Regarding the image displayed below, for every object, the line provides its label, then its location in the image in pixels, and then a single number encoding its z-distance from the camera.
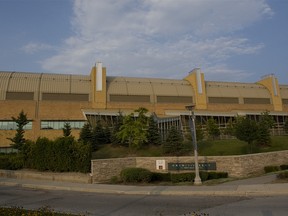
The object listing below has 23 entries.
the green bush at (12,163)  25.64
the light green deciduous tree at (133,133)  27.38
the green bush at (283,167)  23.92
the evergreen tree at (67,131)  32.83
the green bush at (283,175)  18.17
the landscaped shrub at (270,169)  23.47
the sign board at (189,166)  23.16
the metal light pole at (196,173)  18.55
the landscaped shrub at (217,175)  21.36
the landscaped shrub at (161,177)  21.09
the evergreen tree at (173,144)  26.38
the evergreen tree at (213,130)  36.81
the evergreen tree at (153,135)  30.15
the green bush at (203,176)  20.61
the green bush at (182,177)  20.42
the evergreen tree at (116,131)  30.64
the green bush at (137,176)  20.36
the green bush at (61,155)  22.55
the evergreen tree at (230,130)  36.99
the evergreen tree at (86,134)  31.86
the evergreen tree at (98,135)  31.71
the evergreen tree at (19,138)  30.80
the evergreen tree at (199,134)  32.94
